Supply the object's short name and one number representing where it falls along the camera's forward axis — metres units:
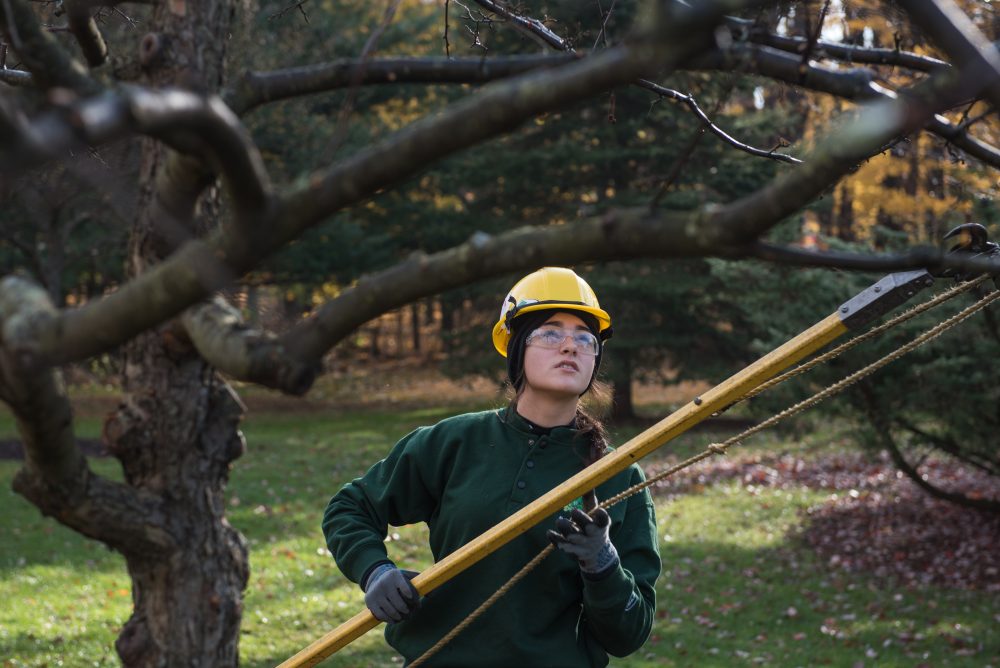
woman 3.24
